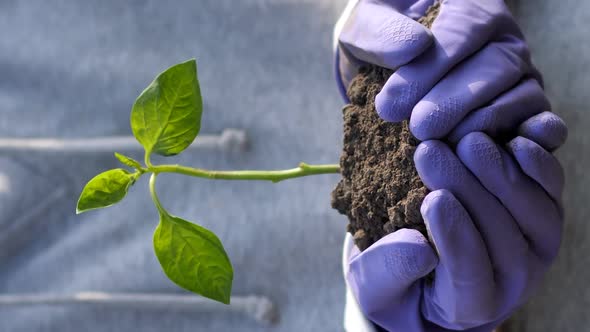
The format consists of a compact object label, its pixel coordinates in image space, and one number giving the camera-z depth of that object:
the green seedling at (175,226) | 0.77
